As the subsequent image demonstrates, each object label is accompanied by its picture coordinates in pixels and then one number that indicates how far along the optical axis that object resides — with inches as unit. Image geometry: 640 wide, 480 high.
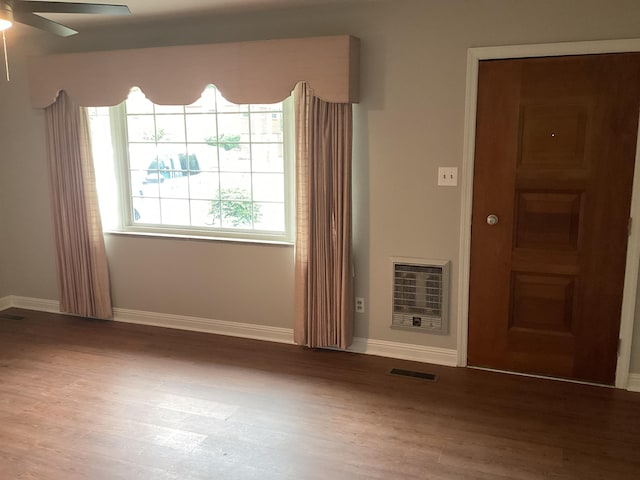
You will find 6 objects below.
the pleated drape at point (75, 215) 164.6
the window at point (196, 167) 154.4
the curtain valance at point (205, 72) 131.1
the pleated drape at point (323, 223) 136.2
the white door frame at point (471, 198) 116.9
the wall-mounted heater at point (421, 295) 137.8
